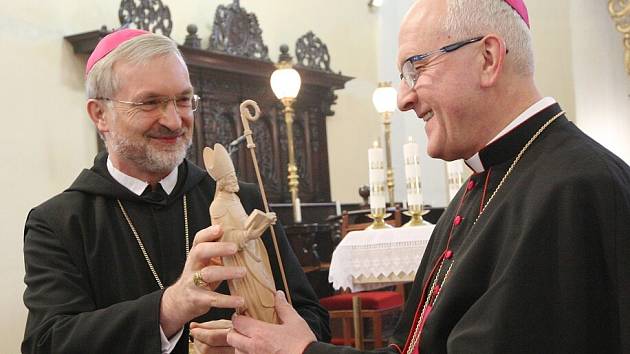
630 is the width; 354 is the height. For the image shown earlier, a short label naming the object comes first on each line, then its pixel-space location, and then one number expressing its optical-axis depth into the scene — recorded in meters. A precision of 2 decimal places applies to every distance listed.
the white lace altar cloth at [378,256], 6.32
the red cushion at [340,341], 8.31
